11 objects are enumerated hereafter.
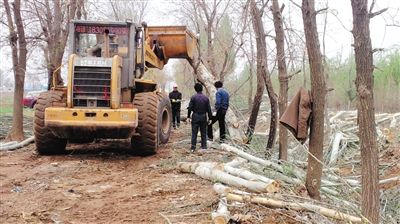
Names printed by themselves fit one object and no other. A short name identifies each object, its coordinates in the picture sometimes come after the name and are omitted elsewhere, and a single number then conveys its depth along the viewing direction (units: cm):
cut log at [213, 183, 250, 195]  612
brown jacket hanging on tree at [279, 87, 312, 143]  577
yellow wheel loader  1034
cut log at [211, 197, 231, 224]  541
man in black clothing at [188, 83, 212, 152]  1168
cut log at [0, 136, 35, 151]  1332
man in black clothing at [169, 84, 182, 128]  1781
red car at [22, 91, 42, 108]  3718
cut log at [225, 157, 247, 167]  818
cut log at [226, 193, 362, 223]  517
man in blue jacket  1283
